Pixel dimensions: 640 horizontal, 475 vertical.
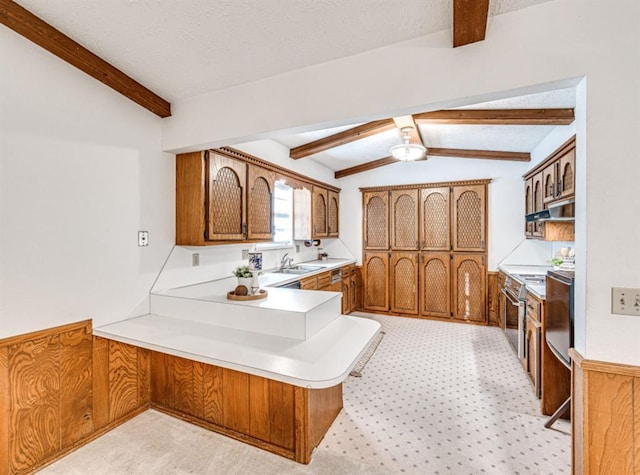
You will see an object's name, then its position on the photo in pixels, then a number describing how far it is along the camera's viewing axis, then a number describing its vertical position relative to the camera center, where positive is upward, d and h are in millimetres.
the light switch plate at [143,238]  2402 -34
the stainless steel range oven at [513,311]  2963 -957
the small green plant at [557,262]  2934 -292
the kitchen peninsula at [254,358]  1671 -688
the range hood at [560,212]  2018 +144
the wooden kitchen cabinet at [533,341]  2447 -951
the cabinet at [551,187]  2504 +457
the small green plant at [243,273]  2428 -319
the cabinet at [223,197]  2566 +337
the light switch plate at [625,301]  1250 -291
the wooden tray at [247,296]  2292 -484
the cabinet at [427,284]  4594 -833
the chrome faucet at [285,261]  4182 -398
